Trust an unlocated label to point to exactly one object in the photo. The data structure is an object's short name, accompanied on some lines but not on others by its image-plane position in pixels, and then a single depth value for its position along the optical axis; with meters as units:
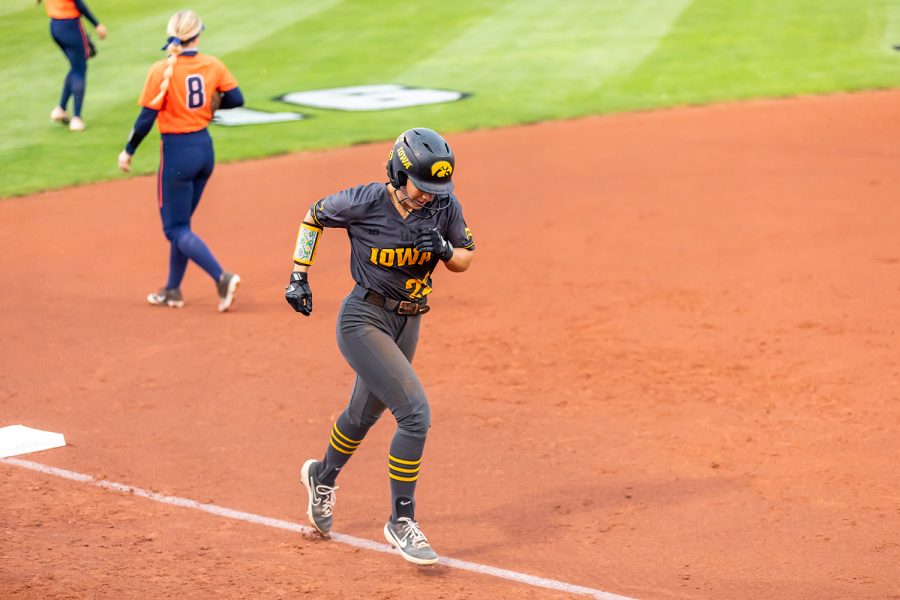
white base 16.41
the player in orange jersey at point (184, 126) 21.36
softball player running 13.02
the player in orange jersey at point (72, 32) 34.62
